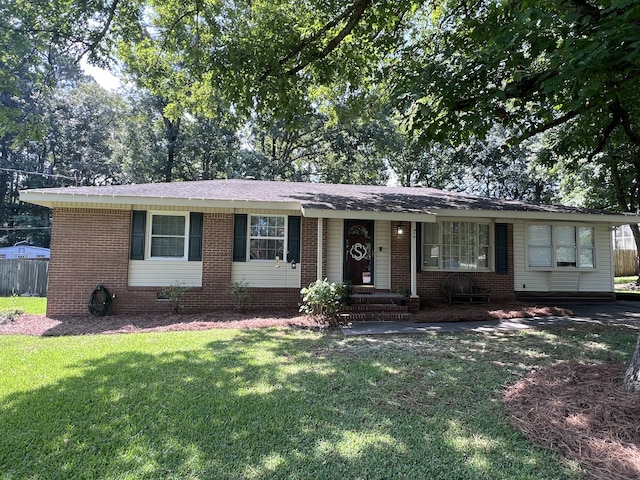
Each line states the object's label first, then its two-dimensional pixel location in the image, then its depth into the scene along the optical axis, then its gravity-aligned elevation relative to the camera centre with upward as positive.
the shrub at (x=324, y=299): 7.64 -0.96
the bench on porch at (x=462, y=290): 9.96 -0.93
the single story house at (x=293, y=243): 8.78 +0.36
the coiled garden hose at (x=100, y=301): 8.58 -1.24
